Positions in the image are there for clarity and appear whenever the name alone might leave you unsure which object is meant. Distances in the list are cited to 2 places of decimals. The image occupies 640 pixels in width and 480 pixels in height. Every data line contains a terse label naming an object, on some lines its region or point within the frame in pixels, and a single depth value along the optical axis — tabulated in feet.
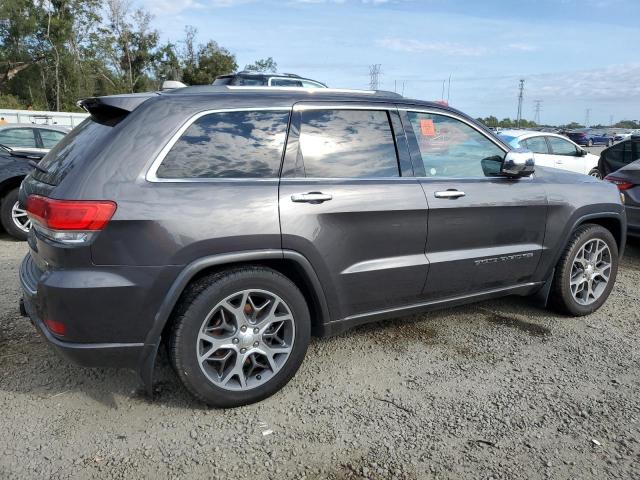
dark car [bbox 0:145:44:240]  21.34
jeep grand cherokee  8.30
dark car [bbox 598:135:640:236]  20.15
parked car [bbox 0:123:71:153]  26.32
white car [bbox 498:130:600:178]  35.63
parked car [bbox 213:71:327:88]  40.39
